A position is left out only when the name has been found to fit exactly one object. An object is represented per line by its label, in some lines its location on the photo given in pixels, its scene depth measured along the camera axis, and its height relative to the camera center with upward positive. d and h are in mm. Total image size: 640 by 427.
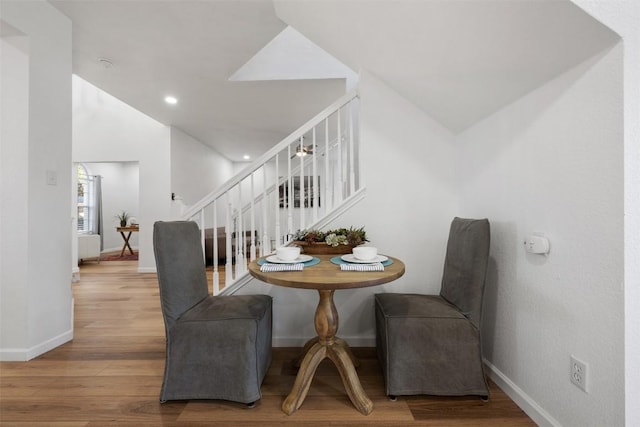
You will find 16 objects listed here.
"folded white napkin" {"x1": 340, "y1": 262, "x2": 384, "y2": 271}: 1392 -269
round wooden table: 1228 -559
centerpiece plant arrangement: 1904 -188
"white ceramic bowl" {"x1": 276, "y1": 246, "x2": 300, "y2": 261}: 1518 -217
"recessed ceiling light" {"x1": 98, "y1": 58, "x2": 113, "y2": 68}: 2888 +1559
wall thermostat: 1297 -150
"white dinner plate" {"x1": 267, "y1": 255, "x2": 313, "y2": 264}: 1512 -257
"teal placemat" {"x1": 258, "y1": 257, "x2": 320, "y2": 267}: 1529 -272
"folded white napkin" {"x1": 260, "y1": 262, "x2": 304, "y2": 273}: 1395 -272
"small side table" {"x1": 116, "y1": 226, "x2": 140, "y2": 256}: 6637 -400
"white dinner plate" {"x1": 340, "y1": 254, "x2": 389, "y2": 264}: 1506 -255
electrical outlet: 1110 -645
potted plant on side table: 6812 -108
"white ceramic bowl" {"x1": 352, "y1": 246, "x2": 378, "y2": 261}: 1517 -216
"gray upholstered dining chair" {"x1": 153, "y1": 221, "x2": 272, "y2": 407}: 1448 -692
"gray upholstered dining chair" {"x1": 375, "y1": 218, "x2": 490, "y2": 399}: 1483 -699
